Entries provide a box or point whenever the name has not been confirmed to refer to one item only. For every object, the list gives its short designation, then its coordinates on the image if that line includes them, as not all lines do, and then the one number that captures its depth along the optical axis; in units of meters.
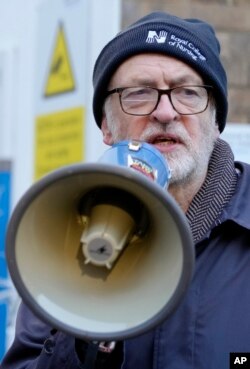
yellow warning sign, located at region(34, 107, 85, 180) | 5.61
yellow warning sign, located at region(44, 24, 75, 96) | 5.68
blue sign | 4.98
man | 2.47
